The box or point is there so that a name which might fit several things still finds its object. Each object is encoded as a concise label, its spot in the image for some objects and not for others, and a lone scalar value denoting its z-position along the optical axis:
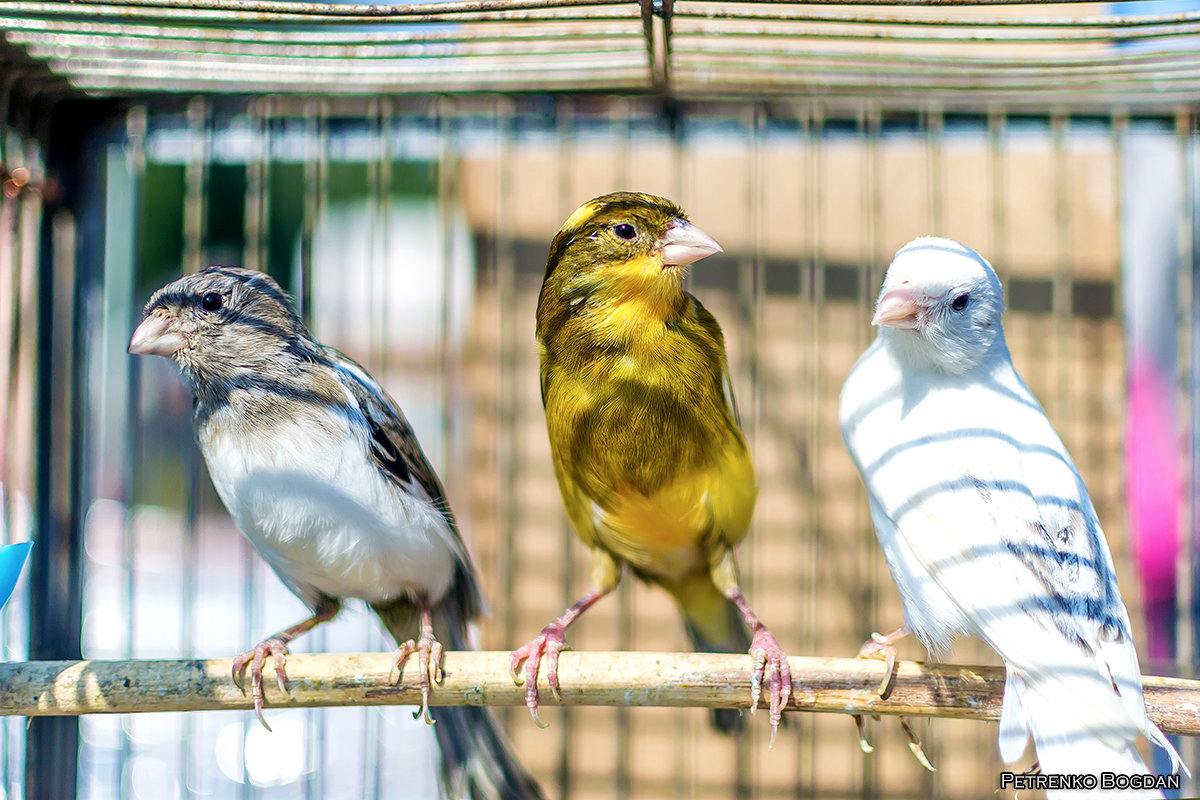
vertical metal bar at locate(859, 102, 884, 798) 0.88
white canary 0.77
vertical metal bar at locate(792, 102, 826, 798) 0.88
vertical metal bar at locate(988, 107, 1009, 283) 0.86
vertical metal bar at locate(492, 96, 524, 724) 0.88
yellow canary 0.81
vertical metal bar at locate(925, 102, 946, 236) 0.86
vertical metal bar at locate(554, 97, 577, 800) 0.88
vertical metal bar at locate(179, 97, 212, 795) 0.85
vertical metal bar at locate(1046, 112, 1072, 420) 0.86
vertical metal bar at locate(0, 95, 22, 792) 0.83
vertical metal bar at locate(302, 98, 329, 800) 0.84
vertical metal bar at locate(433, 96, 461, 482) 0.86
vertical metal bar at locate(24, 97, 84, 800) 0.84
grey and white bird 0.80
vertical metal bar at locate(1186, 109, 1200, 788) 0.86
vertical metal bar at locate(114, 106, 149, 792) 0.85
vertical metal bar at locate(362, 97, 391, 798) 0.86
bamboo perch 0.79
